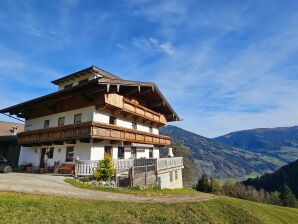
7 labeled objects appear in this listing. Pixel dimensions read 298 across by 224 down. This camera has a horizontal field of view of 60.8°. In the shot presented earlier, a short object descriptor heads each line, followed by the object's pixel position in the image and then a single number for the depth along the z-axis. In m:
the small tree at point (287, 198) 94.57
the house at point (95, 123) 24.48
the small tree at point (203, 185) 93.57
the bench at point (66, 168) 23.39
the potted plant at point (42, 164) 29.61
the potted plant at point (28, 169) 27.83
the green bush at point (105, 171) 20.12
